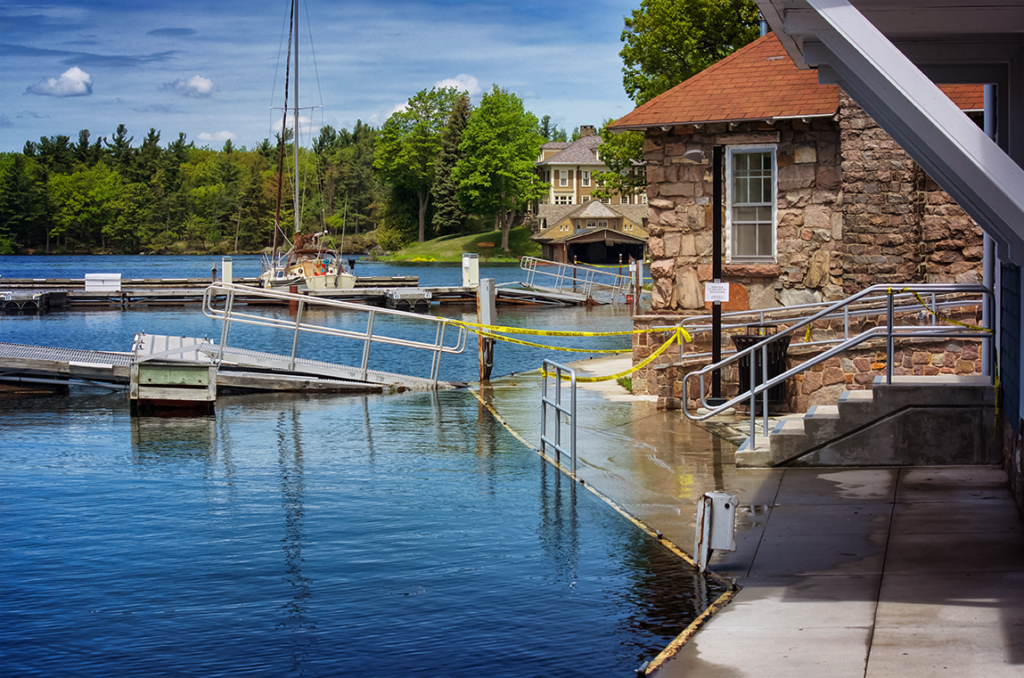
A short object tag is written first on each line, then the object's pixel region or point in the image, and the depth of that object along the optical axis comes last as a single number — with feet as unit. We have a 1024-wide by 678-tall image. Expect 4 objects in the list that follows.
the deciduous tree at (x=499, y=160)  406.21
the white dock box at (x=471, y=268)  202.08
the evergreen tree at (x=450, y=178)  417.69
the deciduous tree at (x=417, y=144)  440.86
